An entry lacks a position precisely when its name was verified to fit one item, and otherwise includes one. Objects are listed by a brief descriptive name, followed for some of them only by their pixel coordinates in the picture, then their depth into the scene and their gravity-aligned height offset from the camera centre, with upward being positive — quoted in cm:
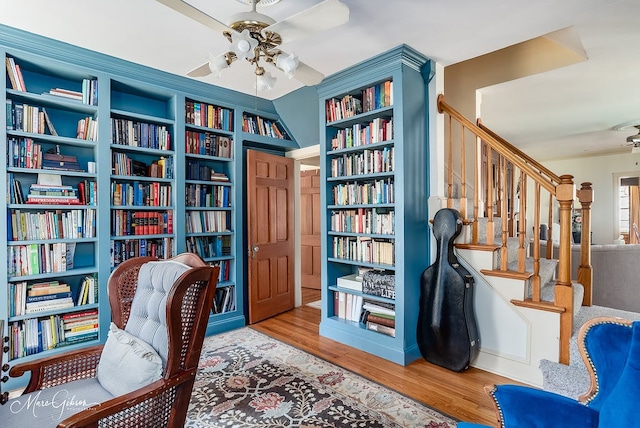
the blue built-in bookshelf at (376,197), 284 +15
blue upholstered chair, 109 -64
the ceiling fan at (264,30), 157 +94
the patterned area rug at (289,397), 203 -124
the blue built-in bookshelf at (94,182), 257 +30
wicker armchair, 130 -68
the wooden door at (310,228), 556 -24
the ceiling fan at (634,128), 516 +132
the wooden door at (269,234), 383 -24
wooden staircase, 236 -53
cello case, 259 -75
